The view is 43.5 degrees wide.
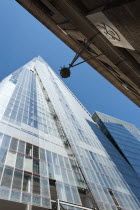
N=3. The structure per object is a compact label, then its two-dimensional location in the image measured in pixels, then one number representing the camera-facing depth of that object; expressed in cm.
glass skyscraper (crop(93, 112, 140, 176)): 5363
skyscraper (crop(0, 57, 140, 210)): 1404
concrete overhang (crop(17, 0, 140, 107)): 455
